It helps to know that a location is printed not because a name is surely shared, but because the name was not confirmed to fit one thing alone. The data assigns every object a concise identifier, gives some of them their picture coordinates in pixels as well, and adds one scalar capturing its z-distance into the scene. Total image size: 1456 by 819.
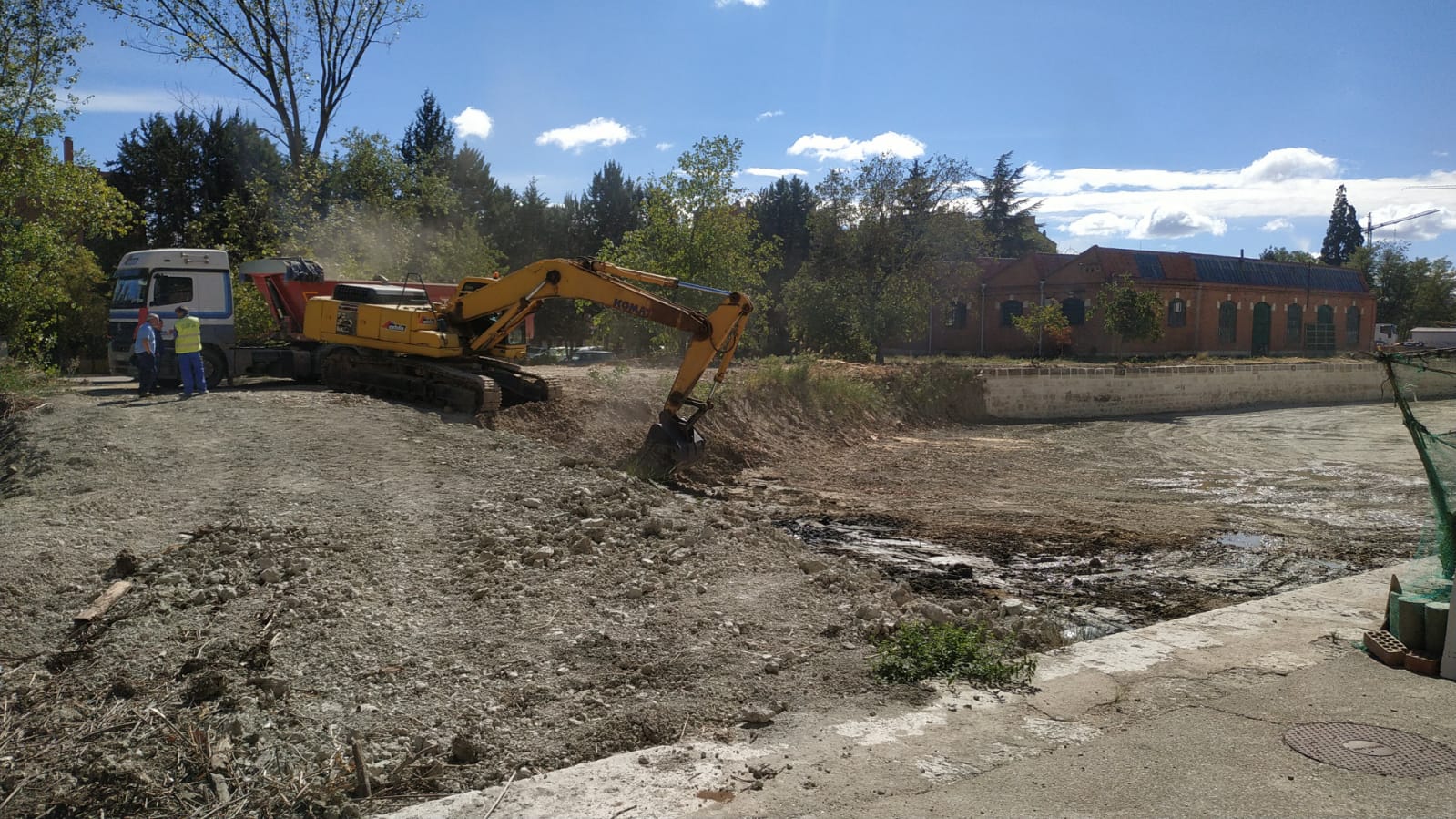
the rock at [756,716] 5.65
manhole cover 5.02
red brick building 41.41
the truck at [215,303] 17.58
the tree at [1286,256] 79.56
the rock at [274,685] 5.74
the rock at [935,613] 7.45
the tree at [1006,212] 73.81
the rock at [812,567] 8.56
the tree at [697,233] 25.84
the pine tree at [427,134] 49.84
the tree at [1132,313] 35.06
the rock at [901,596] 8.00
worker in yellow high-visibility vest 15.37
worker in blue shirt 15.98
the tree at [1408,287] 59.22
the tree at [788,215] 50.06
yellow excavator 14.02
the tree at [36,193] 18.81
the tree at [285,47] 28.38
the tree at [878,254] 29.28
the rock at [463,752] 5.18
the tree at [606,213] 46.91
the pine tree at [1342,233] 86.62
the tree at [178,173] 37.84
